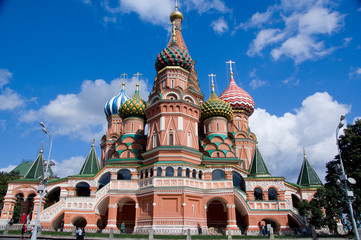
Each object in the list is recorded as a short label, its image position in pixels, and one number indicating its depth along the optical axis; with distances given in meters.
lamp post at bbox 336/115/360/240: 12.87
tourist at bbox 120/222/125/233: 22.91
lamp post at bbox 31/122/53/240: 16.10
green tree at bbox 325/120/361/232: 19.88
